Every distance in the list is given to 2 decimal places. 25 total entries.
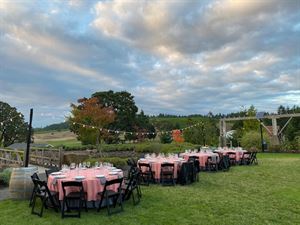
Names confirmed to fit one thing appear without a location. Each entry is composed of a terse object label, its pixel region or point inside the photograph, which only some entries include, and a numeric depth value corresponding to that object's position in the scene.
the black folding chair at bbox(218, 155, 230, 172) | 8.37
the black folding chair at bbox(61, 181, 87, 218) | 3.96
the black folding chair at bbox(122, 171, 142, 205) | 4.51
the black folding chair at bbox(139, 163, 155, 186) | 6.36
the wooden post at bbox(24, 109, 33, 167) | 5.16
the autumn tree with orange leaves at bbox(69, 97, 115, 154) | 19.70
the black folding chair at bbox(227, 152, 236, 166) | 9.71
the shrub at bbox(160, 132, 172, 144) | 20.09
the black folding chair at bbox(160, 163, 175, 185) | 6.19
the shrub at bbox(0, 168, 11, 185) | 6.45
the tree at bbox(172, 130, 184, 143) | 23.06
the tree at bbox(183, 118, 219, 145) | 19.23
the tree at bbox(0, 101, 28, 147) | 32.58
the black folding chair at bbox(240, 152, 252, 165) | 9.69
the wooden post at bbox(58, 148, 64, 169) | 10.39
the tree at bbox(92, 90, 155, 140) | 27.09
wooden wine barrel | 4.96
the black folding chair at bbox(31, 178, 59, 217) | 4.10
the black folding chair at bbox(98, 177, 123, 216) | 4.03
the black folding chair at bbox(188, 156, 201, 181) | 6.53
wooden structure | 14.98
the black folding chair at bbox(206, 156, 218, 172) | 8.33
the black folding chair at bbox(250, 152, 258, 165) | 9.62
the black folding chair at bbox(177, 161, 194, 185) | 6.16
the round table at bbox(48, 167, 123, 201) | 4.19
